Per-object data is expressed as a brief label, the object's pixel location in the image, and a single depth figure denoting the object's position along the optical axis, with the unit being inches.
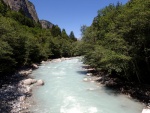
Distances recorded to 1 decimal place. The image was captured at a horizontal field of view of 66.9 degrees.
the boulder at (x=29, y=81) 559.8
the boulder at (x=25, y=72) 720.3
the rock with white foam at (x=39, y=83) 555.0
